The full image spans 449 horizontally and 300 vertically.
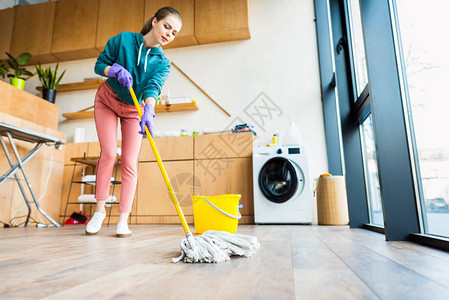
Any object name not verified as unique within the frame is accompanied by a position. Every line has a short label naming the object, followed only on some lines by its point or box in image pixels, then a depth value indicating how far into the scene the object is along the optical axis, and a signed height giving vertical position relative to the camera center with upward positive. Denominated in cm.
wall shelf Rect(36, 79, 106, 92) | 415 +160
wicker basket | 281 -4
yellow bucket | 146 -7
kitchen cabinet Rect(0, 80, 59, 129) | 312 +106
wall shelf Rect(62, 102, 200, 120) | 376 +117
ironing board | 236 +54
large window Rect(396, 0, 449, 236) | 118 +44
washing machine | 285 +12
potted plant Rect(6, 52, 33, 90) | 337 +155
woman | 164 +60
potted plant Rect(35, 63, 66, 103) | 389 +152
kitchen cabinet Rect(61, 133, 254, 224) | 312 +24
